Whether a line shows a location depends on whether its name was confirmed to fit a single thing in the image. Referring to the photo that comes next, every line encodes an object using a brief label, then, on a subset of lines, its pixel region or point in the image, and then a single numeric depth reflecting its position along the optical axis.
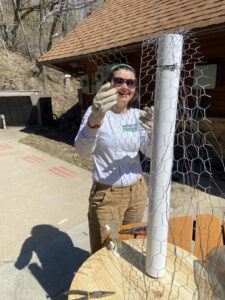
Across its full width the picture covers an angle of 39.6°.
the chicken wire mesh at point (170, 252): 1.50
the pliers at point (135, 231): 1.90
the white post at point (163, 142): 1.14
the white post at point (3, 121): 10.36
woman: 1.81
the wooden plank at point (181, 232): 2.06
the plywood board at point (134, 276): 1.50
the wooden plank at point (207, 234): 2.04
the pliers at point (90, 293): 1.49
